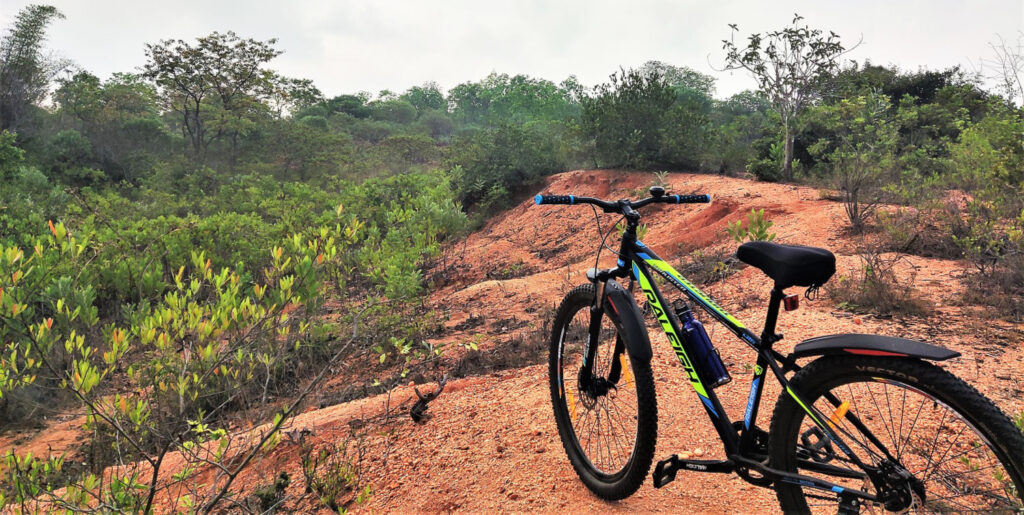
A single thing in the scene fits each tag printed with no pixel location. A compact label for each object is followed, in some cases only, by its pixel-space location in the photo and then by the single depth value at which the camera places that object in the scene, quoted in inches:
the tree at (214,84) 836.4
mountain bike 54.2
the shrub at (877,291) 163.8
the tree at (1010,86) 293.7
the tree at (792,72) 454.6
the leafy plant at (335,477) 101.5
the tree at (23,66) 765.3
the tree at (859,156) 262.2
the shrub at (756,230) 207.0
